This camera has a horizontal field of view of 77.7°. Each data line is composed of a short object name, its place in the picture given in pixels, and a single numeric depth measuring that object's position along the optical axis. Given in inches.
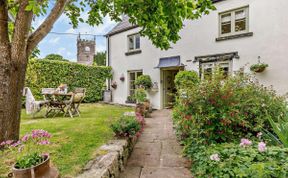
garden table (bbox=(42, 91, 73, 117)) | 244.1
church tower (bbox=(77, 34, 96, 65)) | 1429.6
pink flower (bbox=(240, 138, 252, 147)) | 81.1
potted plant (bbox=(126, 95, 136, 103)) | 384.0
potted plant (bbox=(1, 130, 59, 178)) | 64.1
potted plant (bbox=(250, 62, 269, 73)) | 231.0
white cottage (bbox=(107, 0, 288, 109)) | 227.5
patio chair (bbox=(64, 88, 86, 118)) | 241.4
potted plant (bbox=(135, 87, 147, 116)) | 272.3
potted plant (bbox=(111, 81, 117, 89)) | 425.0
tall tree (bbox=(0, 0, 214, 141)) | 106.3
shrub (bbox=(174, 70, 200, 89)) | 263.1
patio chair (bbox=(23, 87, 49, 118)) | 235.6
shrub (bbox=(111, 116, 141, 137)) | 134.3
